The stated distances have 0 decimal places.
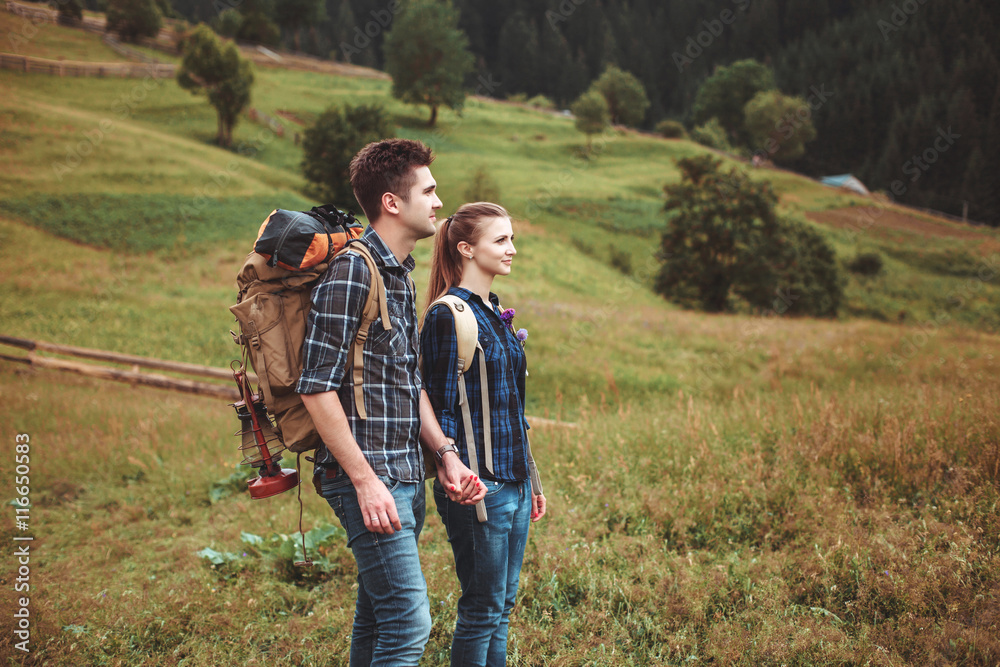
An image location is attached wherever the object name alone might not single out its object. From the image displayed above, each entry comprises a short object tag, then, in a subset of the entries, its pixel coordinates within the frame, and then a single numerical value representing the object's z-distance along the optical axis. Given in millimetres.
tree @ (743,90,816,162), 67000
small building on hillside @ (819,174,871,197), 58875
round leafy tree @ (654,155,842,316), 29391
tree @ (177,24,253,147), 37531
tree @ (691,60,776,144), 80125
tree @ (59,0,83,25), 56691
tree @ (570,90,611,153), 54969
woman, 2562
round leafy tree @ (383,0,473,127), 56219
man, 2137
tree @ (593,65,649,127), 73188
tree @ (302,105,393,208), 32750
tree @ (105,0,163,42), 55344
